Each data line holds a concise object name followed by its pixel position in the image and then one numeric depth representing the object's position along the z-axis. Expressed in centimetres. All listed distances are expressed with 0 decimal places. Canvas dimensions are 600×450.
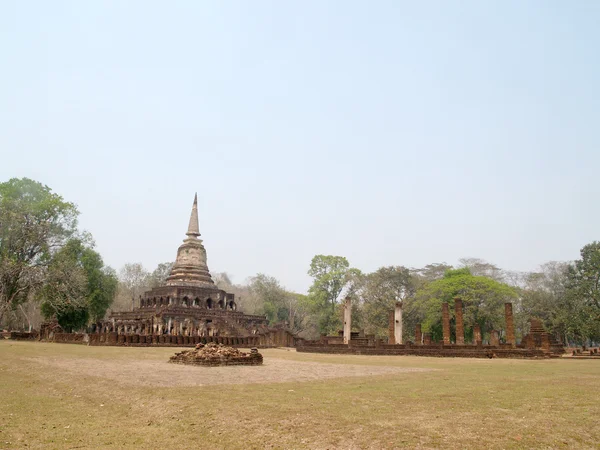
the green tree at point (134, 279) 7931
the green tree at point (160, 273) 7688
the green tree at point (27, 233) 3584
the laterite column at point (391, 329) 4172
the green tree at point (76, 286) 3766
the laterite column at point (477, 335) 3703
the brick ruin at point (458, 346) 2872
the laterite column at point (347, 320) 4078
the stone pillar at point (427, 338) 3809
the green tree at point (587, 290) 4300
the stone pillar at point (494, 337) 3757
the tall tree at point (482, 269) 6719
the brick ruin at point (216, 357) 1822
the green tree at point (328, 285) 6119
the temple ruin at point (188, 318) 3535
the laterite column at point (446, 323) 3669
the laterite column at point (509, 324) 3369
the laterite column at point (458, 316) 3554
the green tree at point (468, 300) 4909
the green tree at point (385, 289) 5478
